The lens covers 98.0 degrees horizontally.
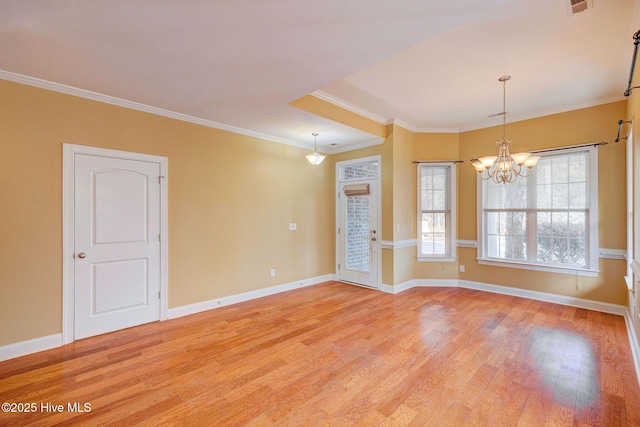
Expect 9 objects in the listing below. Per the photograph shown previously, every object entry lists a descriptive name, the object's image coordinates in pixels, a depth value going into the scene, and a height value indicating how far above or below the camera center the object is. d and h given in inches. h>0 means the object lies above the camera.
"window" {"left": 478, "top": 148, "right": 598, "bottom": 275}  159.8 -1.3
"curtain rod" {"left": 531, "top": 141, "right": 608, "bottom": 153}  153.6 +39.7
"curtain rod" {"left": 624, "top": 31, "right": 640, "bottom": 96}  75.2 +48.7
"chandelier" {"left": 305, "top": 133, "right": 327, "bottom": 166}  179.7 +37.2
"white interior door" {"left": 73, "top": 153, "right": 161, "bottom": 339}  122.9 -13.2
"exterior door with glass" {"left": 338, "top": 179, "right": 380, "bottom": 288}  205.2 -13.7
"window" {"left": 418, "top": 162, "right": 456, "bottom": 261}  208.5 +2.4
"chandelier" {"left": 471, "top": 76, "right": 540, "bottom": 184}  132.1 +27.3
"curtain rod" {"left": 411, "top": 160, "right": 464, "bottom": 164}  205.4 +40.2
